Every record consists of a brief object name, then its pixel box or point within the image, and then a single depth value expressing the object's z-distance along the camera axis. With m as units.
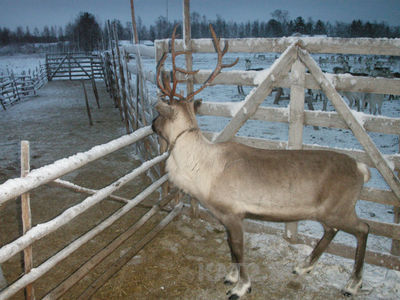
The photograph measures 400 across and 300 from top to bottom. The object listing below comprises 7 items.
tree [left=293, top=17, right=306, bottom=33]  60.11
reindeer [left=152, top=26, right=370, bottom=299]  2.83
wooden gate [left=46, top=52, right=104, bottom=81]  22.95
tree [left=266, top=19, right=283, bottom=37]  63.84
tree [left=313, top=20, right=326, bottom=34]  66.25
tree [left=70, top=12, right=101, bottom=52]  44.47
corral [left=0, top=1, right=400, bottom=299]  2.99
